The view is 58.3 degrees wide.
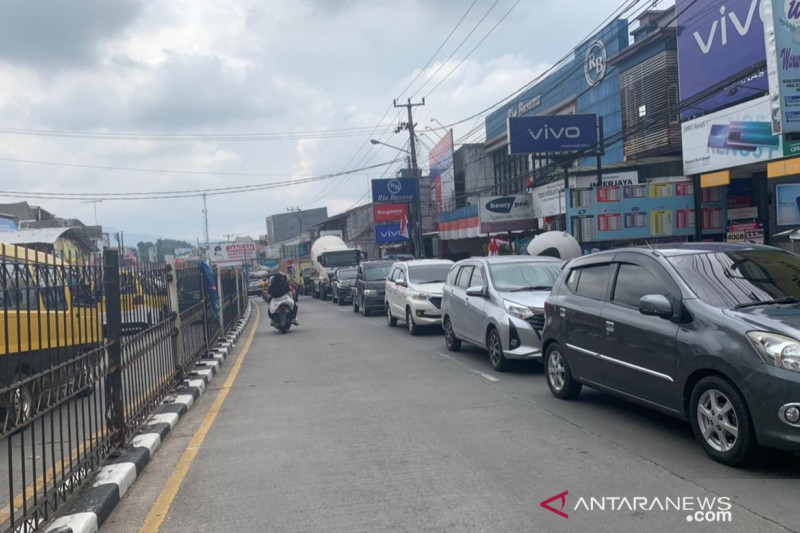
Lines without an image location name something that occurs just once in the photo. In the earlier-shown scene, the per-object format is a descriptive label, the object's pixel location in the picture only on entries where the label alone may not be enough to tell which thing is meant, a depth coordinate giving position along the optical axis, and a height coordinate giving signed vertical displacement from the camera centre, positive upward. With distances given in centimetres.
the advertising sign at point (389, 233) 4788 +246
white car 1647 -57
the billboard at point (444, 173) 4575 +624
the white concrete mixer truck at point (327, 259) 3879 +71
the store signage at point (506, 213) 2741 +194
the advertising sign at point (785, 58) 1330 +357
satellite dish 2025 +45
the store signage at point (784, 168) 1494 +176
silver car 1016 -62
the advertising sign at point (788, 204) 1591 +103
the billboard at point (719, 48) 1848 +561
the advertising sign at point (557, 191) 2400 +250
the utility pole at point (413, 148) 3884 +653
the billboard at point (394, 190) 4750 +525
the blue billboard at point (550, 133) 2484 +448
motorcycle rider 1958 -34
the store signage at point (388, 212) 4953 +394
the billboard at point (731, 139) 1645 +283
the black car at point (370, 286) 2377 -53
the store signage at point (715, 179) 1835 +195
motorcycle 1927 -105
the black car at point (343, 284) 3123 -56
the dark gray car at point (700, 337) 507 -68
